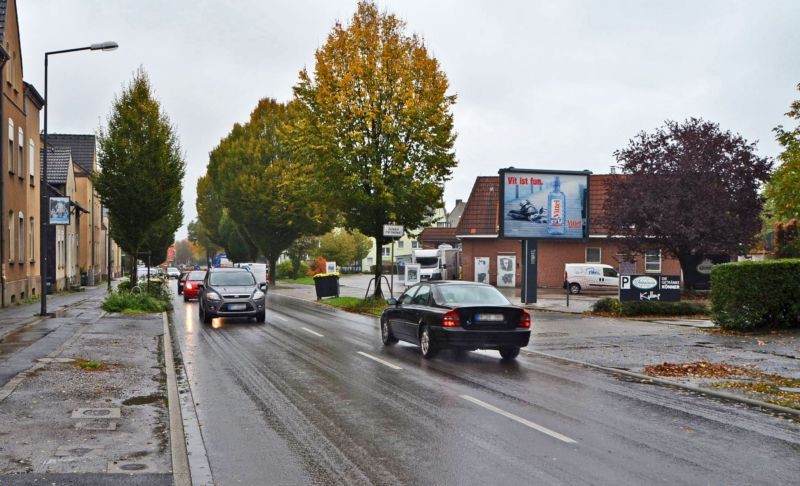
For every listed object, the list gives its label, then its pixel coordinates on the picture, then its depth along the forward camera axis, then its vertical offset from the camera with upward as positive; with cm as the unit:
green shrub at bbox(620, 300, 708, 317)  2428 -177
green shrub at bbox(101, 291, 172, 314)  2447 -154
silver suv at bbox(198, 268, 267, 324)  2175 -127
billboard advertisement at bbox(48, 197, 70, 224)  2302 +151
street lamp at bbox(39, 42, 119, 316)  2028 +127
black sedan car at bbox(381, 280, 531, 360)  1322 -117
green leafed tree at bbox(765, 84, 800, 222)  4284 +455
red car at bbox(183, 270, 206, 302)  3366 -126
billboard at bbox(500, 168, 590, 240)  2936 +208
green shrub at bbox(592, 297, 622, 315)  2503 -172
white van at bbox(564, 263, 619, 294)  4306 -131
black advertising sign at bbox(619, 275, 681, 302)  2514 -111
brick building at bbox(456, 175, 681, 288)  4809 +33
